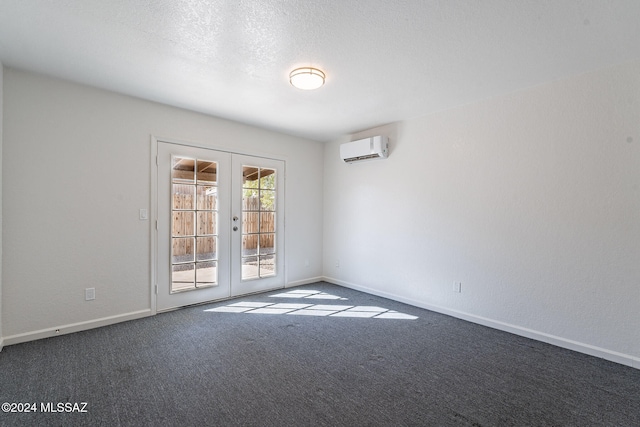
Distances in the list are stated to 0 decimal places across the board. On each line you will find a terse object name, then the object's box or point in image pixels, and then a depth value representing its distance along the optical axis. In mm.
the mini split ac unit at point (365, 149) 4320
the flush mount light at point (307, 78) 2727
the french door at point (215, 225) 3719
